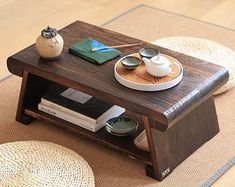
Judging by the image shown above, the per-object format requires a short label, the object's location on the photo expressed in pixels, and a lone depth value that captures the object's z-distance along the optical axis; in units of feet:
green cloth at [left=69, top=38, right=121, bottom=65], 8.79
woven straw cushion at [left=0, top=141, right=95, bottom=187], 7.71
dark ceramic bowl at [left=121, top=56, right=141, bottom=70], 8.38
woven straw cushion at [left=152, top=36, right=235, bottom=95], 10.28
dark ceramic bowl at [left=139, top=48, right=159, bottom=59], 8.65
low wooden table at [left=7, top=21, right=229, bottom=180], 7.97
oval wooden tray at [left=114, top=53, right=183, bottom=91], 8.10
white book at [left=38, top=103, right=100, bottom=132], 8.83
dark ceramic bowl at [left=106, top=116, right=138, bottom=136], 8.66
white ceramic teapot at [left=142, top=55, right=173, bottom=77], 8.16
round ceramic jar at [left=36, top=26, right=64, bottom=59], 8.70
